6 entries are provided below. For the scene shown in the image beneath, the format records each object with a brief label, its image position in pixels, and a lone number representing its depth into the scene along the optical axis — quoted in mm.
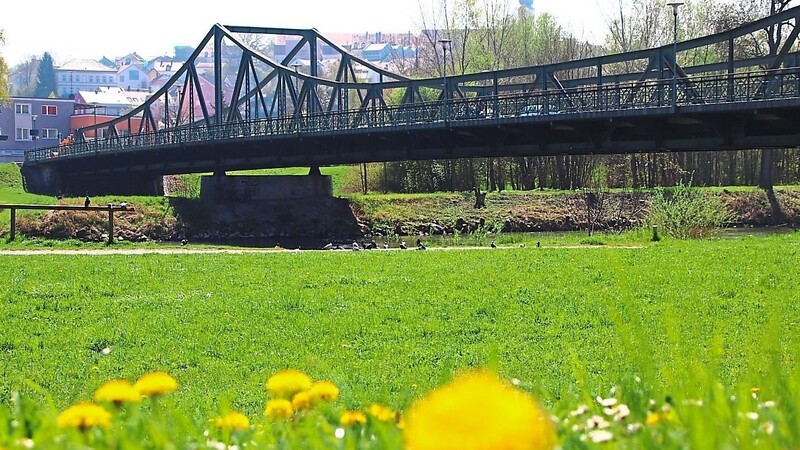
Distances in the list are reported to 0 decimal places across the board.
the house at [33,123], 119938
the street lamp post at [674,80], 35000
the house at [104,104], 125250
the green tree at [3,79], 71750
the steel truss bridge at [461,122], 35406
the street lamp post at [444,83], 46156
